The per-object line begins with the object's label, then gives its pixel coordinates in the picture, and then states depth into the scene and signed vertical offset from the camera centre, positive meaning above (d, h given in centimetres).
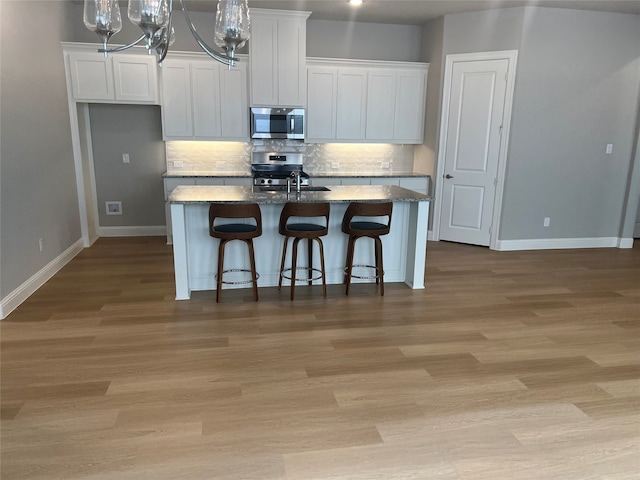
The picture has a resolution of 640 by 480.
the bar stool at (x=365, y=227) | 378 -70
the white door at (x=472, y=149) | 535 -3
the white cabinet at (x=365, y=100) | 580 +57
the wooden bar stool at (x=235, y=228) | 353 -70
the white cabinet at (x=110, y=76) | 501 +72
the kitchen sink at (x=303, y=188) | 417 -46
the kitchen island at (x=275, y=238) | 369 -84
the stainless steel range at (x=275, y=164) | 584 -29
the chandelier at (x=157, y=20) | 207 +58
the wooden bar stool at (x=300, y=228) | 364 -70
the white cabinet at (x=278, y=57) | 537 +103
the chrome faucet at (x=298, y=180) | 391 -32
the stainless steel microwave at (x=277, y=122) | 562 +25
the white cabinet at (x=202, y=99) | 542 +51
